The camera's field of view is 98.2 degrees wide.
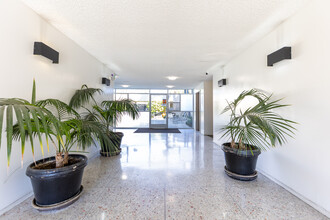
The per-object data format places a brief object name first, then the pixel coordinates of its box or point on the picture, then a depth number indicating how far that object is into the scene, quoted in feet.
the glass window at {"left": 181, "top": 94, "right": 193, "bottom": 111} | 25.55
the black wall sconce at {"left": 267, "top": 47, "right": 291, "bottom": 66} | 6.05
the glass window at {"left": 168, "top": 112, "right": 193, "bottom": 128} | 25.50
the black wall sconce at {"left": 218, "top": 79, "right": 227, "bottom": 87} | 12.15
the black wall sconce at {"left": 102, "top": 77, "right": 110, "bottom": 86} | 11.94
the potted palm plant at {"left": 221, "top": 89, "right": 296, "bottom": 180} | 5.83
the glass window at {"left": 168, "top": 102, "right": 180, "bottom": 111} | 25.35
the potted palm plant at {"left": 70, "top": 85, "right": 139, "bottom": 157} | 9.95
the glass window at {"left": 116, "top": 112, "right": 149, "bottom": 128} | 25.45
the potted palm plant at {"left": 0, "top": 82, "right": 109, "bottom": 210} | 4.72
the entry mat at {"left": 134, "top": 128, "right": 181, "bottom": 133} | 21.95
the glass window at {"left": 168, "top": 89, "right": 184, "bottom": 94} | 25.56
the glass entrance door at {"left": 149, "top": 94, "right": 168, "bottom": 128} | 25.32
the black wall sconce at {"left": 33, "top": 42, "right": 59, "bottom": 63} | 5.82
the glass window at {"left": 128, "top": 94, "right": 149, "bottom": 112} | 25.55
